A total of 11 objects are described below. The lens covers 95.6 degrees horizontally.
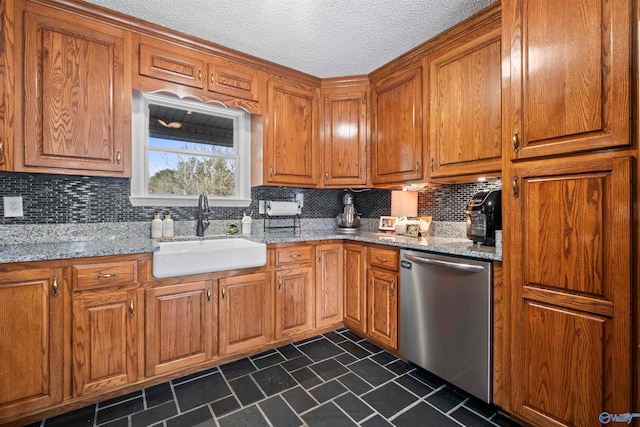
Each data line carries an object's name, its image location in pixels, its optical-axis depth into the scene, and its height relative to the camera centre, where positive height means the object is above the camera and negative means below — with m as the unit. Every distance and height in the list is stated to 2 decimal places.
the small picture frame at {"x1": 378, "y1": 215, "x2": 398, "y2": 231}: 2.82 -0.10
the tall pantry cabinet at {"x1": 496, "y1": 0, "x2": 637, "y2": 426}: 1.16 +0.02
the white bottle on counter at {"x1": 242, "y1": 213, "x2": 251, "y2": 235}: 2.61 -0.11
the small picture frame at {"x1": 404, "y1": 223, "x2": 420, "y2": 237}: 2.44 -0.15
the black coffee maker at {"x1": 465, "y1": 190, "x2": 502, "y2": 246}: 1.82 -0.03
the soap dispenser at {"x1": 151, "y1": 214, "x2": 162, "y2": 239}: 2.20 -0.12
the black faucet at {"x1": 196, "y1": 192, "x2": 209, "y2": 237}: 2.29 +0.01
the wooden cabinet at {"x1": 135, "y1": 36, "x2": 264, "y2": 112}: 2.03 +1.07
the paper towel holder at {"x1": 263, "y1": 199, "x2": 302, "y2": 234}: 2.81 -0.09
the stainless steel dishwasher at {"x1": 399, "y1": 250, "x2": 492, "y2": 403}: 1.61 -0.65
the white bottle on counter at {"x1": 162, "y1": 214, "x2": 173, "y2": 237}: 2.25 -0.11
